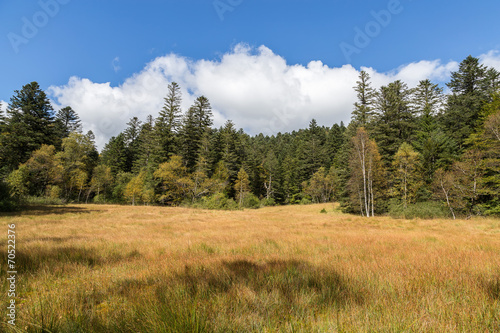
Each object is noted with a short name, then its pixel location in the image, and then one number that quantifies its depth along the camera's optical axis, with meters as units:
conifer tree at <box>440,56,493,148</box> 27.67
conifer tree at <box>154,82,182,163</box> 41.91
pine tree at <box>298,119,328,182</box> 61.19
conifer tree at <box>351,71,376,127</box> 33.22
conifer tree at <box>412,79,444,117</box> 36.66
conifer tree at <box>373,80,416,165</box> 30.25
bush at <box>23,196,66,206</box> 26.66
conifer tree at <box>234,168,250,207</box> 46.19
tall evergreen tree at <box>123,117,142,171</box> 59.03
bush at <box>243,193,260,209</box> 44.31
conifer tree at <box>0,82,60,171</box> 31.30
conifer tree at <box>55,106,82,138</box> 47.44
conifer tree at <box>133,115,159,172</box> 42.81
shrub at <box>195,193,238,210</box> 34.66
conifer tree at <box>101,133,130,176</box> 54.62
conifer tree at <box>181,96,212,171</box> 43.56
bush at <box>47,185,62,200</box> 32.78
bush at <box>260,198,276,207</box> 50.62
